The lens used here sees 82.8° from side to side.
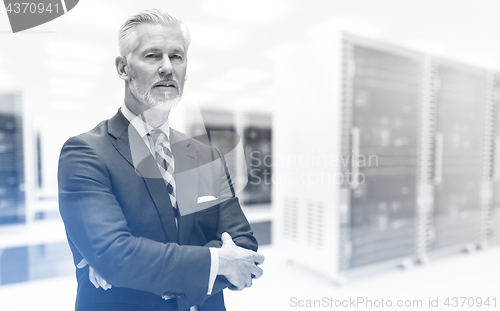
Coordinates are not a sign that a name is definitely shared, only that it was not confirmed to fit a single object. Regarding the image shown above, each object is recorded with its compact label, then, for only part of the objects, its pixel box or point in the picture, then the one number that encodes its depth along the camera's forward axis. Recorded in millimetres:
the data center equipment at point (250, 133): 3949
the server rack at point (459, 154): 2419
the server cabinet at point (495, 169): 2758
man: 648
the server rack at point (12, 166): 2045
